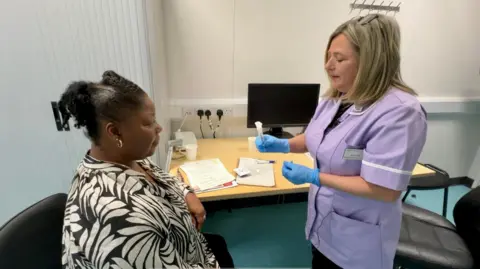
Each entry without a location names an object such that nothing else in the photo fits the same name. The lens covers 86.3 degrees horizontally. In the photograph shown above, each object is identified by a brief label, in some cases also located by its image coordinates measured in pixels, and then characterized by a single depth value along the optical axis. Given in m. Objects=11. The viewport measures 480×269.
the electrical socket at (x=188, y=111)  2.03
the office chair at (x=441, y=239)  1.21
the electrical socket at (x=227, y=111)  2.07
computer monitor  1.88
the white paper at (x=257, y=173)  1.37
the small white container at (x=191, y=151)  1.64
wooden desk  1.29
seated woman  0.63
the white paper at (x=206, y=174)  1.34
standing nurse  0.83
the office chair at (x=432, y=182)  1.70
